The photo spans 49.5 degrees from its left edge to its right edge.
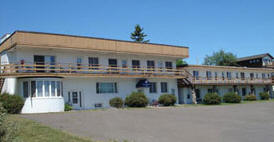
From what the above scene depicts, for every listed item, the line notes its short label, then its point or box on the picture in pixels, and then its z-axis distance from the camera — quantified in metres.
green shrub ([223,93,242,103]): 40.59
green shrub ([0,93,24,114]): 23.39
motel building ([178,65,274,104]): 40.34
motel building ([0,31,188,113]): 25.50
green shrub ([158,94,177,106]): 33.84
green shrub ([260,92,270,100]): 49.37
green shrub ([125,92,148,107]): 30.39
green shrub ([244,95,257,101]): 46.44
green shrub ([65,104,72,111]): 26.95
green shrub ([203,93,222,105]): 37.25
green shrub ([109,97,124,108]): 29.89
